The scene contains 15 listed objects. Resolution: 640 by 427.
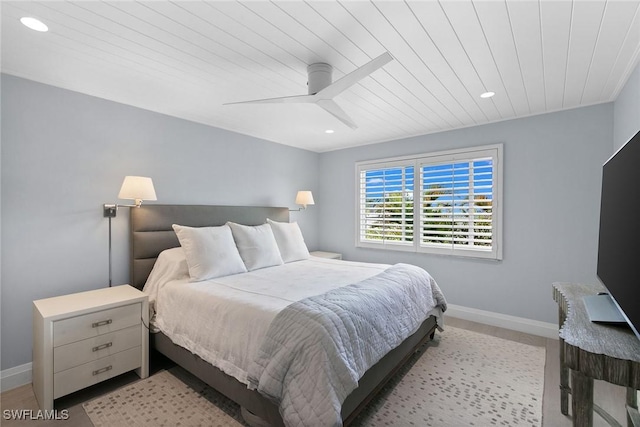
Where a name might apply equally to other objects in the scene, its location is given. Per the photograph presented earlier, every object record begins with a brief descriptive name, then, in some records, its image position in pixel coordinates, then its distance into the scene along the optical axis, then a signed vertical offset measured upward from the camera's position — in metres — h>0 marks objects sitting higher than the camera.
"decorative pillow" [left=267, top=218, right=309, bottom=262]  3.54 -0.41
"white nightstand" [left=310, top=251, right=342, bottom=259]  4.55 -0.72
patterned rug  1.89 -1.37
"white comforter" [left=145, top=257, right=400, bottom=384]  1.81 -0.70
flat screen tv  1.12 -0.08
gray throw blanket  1.44 -0.80
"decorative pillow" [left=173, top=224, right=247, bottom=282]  2.60 -0.42
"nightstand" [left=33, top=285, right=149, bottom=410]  1.95 -0.98
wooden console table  1.00 -0.51
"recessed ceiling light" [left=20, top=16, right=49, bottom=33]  1.62 +1.05
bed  1.67 -0.71
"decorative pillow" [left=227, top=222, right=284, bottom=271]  3.06 -0.41
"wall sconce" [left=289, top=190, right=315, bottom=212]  4.52 +0.18
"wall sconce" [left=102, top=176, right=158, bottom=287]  2.53 +0.15
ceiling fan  1.99 +0.81
